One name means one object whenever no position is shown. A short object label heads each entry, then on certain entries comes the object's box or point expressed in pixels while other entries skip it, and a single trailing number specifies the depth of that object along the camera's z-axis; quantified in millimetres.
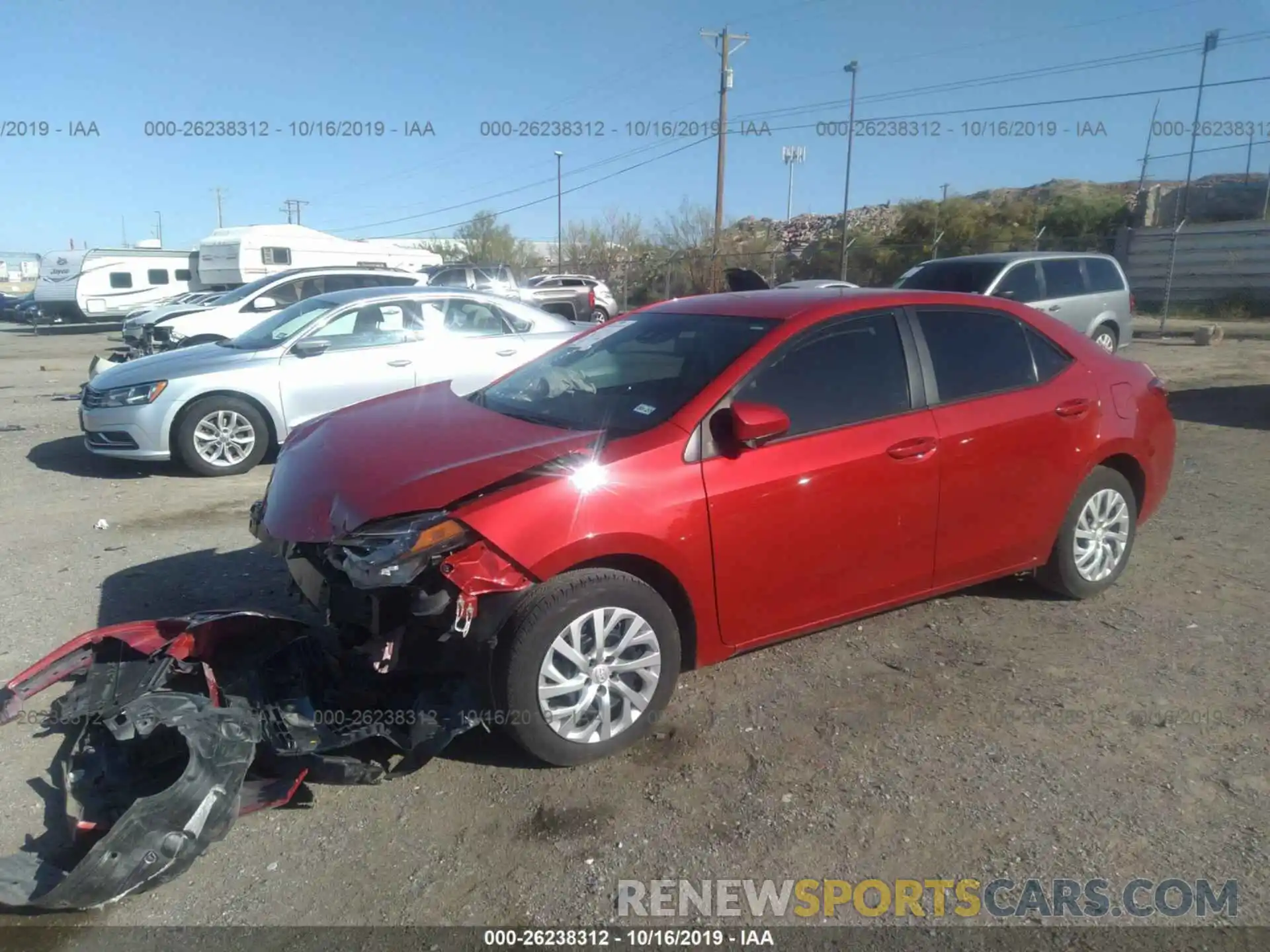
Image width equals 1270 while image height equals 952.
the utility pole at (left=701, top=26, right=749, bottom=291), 27375
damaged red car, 3199
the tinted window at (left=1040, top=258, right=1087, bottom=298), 12328
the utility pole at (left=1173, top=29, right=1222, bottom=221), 23297
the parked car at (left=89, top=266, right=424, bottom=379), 13266
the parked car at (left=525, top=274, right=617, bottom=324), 20906
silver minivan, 11812
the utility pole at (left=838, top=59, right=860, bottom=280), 31312
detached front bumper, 2652
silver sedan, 7543
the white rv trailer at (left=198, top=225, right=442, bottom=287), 29016
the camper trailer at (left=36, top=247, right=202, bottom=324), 29250
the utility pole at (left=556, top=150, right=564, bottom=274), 41188
